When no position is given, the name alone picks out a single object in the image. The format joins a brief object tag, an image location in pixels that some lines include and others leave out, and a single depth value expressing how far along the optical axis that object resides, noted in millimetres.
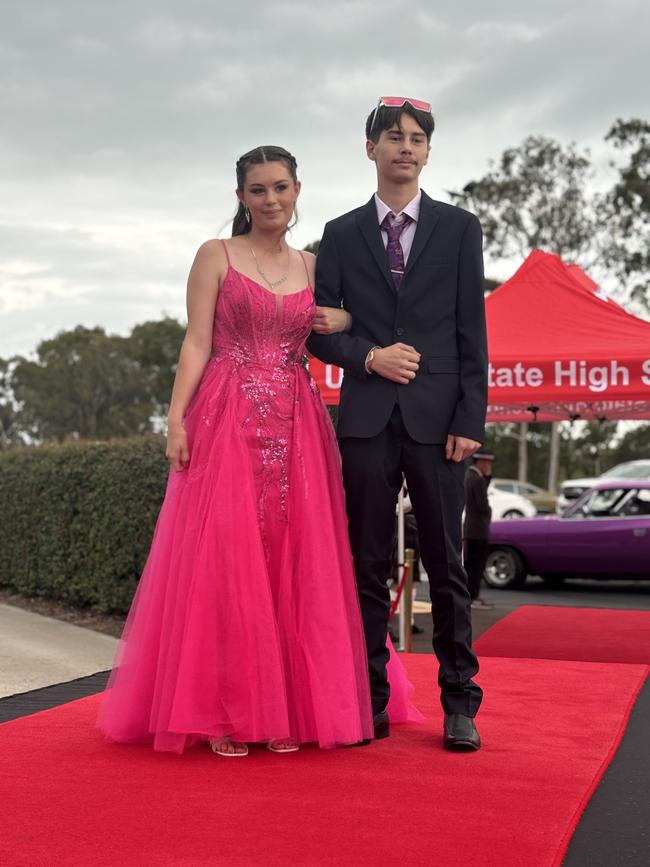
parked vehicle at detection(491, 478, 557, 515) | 34875
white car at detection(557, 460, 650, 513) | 26156
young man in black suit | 3934
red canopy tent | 7770
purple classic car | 13617
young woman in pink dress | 3750
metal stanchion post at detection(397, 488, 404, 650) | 9289
